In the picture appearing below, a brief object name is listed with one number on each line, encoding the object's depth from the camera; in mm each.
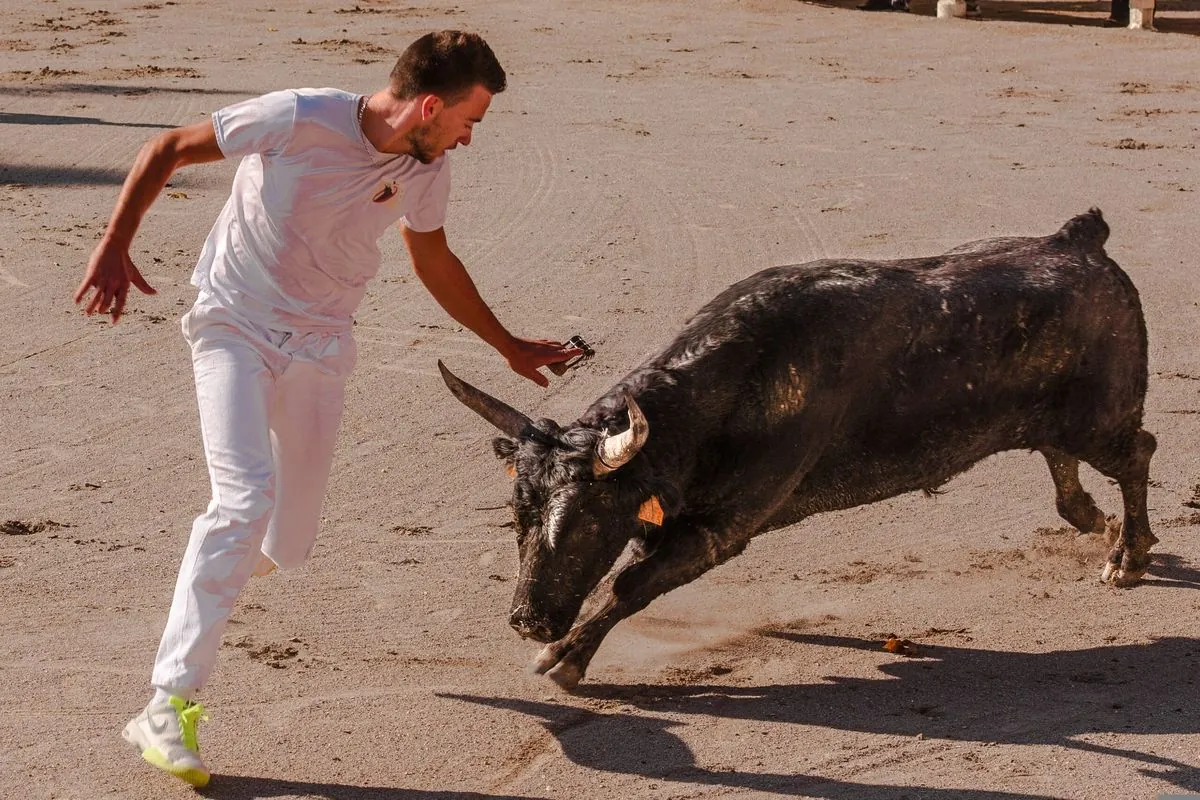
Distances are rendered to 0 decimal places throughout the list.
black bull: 11555
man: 9859
